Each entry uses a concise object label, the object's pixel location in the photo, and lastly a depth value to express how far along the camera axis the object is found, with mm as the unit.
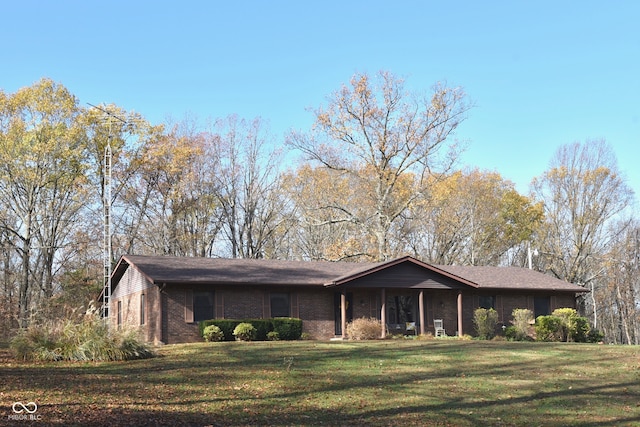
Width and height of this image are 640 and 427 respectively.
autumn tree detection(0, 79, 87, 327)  37156
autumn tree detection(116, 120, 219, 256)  42719
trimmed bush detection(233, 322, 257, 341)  26297
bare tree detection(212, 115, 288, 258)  45562
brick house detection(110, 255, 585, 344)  27469
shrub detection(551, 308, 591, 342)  30766
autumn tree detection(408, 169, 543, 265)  48344
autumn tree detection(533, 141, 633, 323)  48219
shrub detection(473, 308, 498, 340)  30422
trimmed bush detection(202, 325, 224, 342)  26109
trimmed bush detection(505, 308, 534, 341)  31094
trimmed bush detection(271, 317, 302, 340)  27406
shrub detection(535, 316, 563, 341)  30328
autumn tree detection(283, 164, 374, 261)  47281
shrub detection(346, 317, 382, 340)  27969
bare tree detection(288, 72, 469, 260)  38719
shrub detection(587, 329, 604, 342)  32494
